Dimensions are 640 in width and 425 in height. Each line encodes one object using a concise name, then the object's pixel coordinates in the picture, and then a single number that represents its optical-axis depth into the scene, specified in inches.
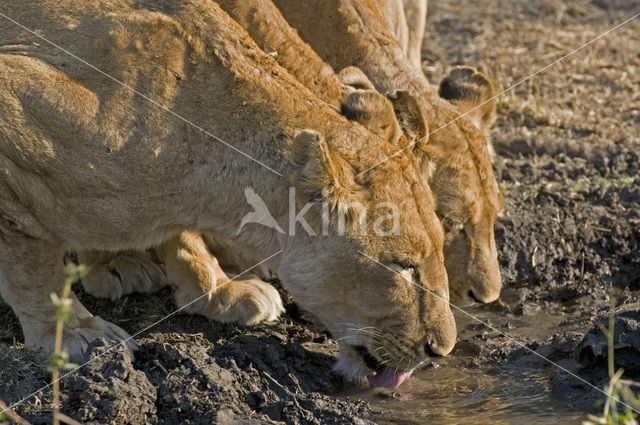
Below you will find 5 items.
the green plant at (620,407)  250.1
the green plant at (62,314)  256.1
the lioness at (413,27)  587.6
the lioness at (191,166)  360.5
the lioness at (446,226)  431.2
